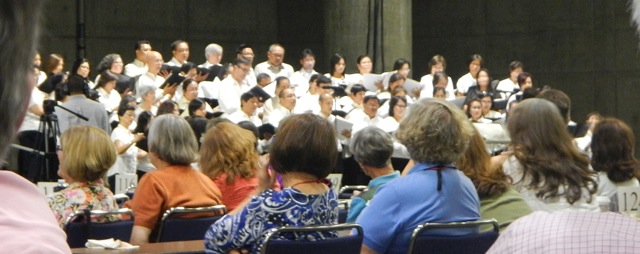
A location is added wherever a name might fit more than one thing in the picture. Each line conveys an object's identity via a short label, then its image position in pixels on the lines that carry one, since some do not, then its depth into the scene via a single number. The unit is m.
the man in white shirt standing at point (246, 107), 18.14
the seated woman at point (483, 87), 21.12
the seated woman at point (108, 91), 17.62
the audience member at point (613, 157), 8.79
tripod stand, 15.28
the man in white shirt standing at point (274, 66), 21.40
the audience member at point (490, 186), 6.43
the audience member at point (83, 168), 7.23
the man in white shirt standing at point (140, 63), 19.52
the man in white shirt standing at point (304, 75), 21.37
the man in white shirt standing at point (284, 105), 19.13
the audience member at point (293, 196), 5.29
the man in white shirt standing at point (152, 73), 18.60
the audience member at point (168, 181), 7.62
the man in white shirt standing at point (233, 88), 19.09
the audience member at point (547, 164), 6.54
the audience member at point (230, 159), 8.36
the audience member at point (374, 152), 8.02
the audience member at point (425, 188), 5.78
